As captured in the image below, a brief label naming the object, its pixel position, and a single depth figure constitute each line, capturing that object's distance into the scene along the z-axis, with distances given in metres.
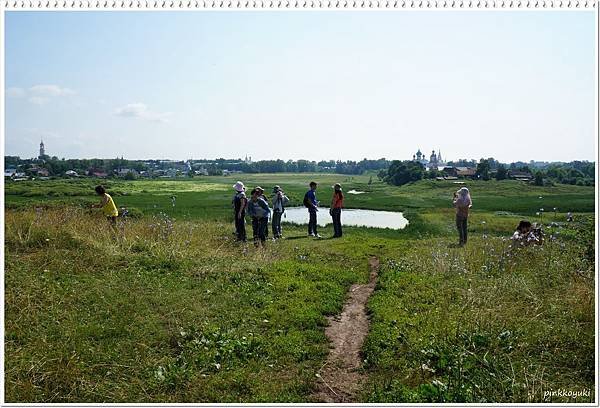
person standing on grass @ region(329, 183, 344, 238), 12.77
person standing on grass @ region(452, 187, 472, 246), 11.54
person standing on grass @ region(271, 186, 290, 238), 12.50
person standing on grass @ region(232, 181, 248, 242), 11.45
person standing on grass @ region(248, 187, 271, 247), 11.15
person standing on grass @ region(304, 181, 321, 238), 12.69
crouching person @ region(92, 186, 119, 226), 10.50
